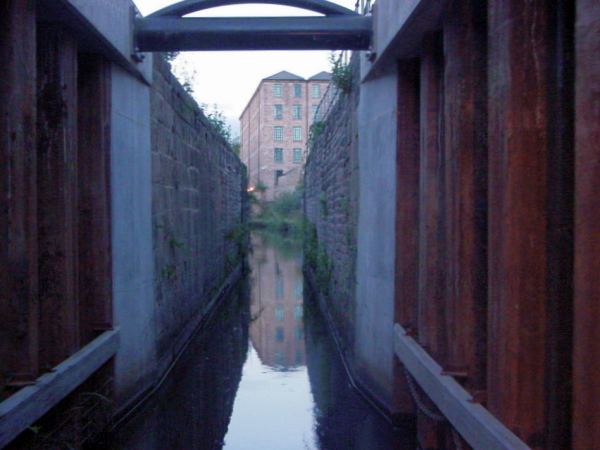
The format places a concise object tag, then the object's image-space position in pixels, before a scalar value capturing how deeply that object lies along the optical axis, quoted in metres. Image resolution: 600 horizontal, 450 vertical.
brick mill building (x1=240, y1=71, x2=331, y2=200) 61.53
